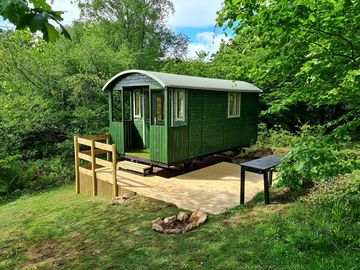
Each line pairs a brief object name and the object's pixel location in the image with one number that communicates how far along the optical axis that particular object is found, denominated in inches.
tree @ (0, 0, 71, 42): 47.3
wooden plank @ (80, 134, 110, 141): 284.9
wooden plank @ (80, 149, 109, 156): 255.5
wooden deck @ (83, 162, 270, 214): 198.1
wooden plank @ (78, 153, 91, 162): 255.0
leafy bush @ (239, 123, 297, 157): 376.2
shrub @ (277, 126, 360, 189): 82.2
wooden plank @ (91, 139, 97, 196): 246.2
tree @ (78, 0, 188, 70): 665.6
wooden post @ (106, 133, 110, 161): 311.5
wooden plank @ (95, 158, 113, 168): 234.5
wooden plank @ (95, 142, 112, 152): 235.5
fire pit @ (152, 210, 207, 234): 154.5
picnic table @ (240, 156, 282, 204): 174.4
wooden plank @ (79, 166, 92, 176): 258.1
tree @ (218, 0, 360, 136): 87.5
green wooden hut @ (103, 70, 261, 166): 265.4
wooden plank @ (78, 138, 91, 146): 254.8
